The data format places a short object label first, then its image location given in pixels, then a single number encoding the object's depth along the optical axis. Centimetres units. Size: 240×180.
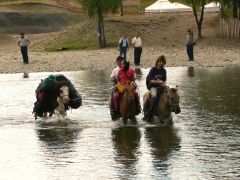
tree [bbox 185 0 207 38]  4994
